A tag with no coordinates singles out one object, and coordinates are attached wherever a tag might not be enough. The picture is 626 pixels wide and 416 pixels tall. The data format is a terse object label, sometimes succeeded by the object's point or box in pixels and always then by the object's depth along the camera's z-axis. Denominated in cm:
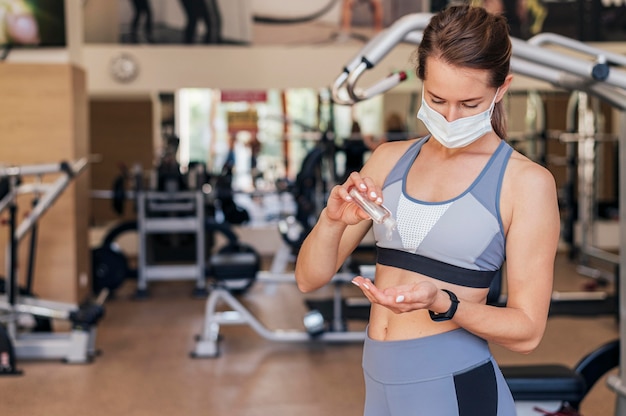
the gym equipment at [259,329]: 511
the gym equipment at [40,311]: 488
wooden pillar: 593
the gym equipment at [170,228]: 721
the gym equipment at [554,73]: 251
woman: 137
